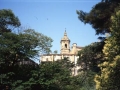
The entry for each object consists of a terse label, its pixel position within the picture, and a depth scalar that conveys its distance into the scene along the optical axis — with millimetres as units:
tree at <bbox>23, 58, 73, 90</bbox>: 21359
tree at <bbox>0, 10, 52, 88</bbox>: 20403
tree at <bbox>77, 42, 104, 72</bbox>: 49072
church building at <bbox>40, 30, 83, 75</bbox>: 71438
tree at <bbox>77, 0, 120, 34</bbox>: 16391
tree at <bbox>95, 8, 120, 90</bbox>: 13438
